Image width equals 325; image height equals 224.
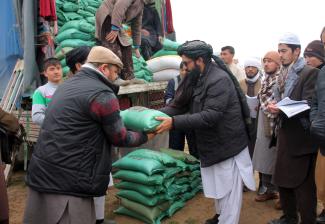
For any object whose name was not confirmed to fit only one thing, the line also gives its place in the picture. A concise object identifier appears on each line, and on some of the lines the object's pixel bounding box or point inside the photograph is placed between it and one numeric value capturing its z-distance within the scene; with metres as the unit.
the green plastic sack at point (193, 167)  4.44
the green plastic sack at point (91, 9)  6.46
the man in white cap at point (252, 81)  4.66
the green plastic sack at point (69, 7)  6.11
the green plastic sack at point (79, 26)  5.88
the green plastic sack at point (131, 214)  3.88
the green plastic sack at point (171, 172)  3.97
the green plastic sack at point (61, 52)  5.54
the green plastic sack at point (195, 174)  4.53
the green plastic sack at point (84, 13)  6.31
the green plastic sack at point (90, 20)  6.29
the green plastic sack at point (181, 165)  4.23
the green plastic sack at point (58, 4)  6.08
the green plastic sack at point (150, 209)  3.82
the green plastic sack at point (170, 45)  6.92
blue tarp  5.52
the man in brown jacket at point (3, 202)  2.89
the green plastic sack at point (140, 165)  3.82
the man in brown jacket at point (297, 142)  3.17
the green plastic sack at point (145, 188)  3.80
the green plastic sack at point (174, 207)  4.03
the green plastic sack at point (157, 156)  4.01
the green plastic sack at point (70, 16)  6.11
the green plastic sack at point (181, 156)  4.44
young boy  3.62
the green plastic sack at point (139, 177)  3.78
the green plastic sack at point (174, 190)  4.02
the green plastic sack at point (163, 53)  6.84
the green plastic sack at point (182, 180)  4.26
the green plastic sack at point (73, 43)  5.64
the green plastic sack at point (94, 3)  6.58
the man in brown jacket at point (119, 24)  5.01
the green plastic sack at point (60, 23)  6.16
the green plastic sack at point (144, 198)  3.82
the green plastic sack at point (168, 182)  3.97
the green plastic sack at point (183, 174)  4.30
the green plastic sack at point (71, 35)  5.75
